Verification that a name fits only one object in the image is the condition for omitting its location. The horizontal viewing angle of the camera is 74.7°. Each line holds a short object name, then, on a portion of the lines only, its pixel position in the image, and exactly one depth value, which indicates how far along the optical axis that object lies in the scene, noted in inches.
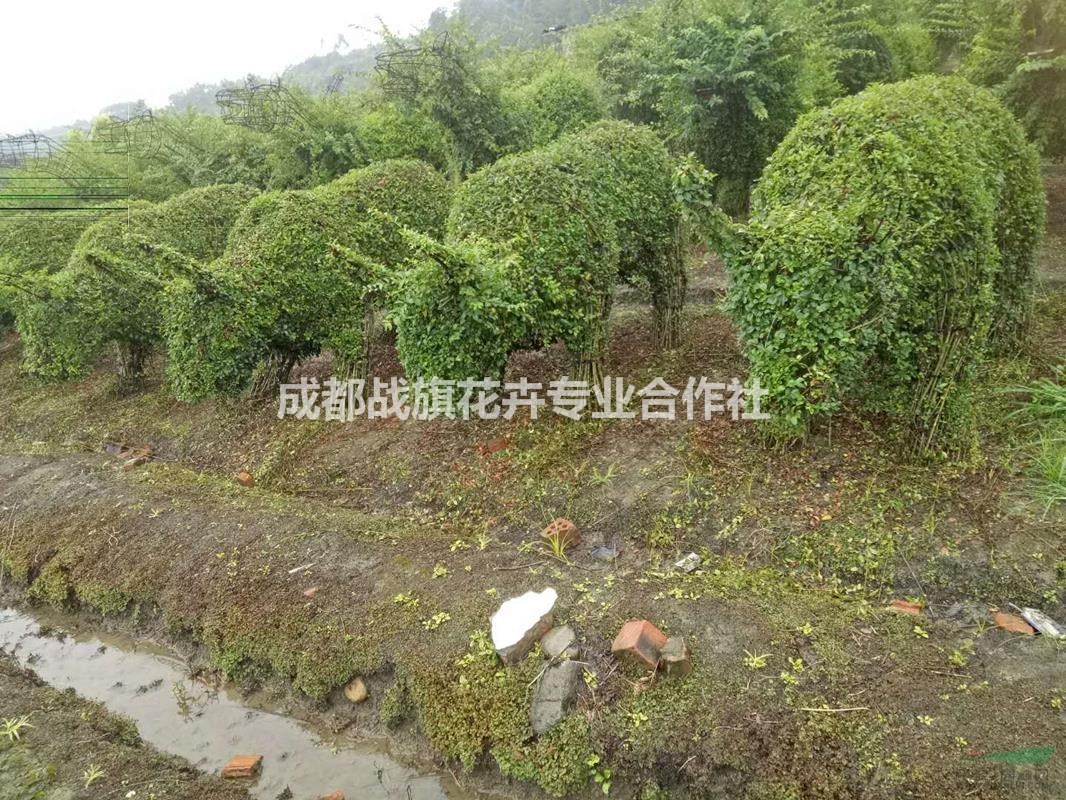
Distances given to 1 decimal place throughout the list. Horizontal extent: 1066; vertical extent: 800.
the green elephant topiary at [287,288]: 314.3
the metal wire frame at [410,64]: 470.0
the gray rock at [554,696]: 170.2
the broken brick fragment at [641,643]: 172.7
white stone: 184.5
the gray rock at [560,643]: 182.5
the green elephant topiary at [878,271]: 213.9
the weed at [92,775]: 164.6
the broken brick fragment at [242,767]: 179.3
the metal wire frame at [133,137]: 631.2
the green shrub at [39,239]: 496.8
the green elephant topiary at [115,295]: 386.6
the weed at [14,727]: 181.3
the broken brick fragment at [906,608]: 189.6
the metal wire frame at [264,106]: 513.3
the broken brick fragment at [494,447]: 292.4
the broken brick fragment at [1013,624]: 179.2
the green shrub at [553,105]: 545.6
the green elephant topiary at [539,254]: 235.0
